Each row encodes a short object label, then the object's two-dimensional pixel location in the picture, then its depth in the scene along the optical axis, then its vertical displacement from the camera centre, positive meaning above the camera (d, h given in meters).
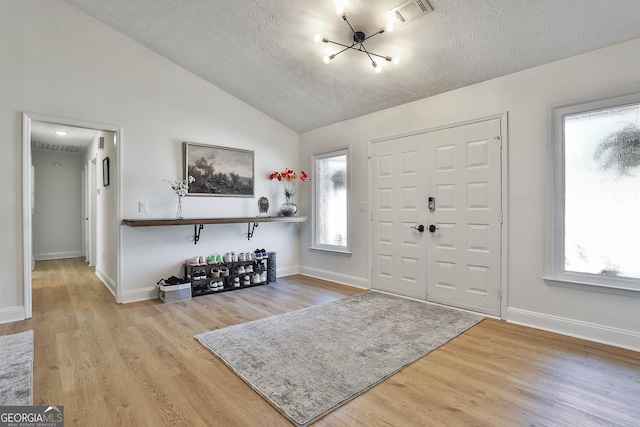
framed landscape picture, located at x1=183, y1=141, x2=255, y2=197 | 4.30 +0.61
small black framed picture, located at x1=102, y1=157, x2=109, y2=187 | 4.57 +0.61
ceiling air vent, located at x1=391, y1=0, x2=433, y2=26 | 2.58 +1.68
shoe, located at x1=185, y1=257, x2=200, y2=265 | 4.23 -0.65
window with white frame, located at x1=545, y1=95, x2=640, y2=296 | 2.55 +0.13
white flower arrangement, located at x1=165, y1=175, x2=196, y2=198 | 4.07 +0.34
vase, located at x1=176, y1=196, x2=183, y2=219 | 4.17 +0.04
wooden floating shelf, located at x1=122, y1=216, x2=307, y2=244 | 3.60 -0.11
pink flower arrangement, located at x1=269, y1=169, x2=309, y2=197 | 5.04 +0.55
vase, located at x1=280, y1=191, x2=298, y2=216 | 5.04 +0.07
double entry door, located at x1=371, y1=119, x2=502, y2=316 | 3.31 -0.04
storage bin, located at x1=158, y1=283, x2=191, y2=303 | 3.82 -0.97
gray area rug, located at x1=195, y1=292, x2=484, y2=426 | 1.93 -1.08
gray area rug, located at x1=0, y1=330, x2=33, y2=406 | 1.83 -1.06
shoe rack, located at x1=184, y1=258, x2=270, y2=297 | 4.18 -0.87
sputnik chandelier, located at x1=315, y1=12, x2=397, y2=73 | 2.89 +1.66
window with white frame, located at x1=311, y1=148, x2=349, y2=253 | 4.81 +0.19
